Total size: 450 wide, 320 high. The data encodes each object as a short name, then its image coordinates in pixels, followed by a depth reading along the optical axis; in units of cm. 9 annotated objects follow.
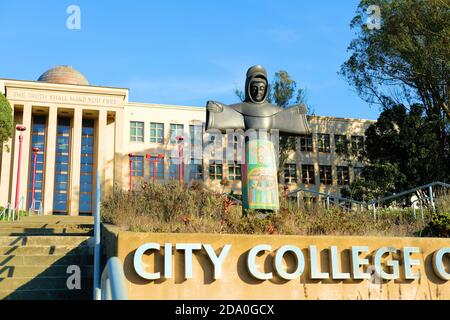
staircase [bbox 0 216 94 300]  799
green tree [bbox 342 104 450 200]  2972
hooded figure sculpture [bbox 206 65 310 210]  1112
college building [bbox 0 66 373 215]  4012
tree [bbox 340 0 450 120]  2648
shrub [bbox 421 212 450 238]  977
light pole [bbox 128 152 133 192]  3839
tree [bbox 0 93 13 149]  2719
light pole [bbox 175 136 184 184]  4159
